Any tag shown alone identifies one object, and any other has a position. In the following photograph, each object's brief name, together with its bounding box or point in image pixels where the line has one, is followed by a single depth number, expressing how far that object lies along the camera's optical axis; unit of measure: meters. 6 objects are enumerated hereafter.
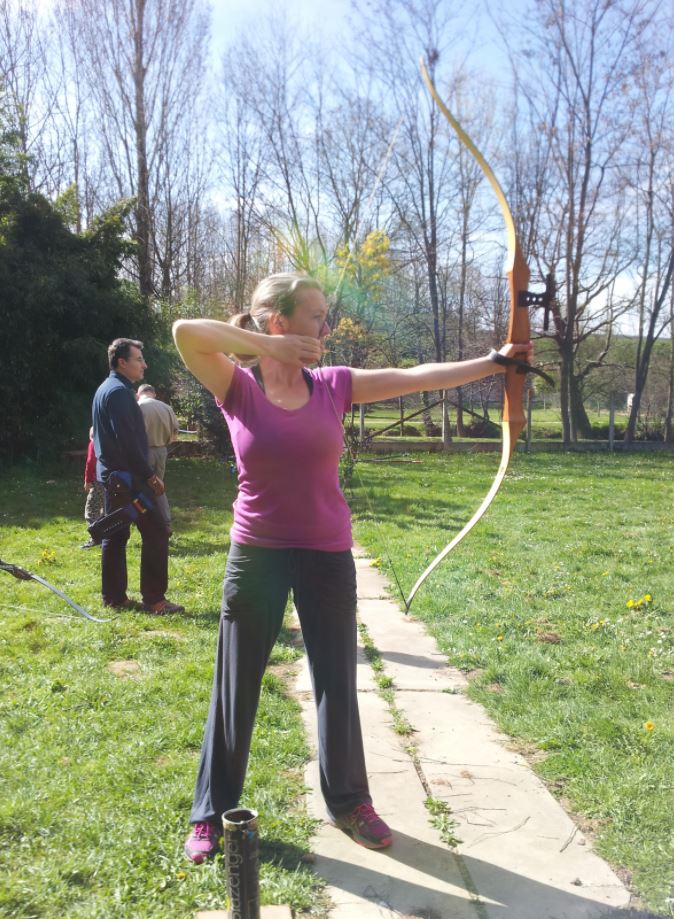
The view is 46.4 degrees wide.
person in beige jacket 6.40
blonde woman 2.14
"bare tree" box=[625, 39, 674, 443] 20.75
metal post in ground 1.68
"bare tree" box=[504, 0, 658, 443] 19.33
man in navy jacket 4.67
